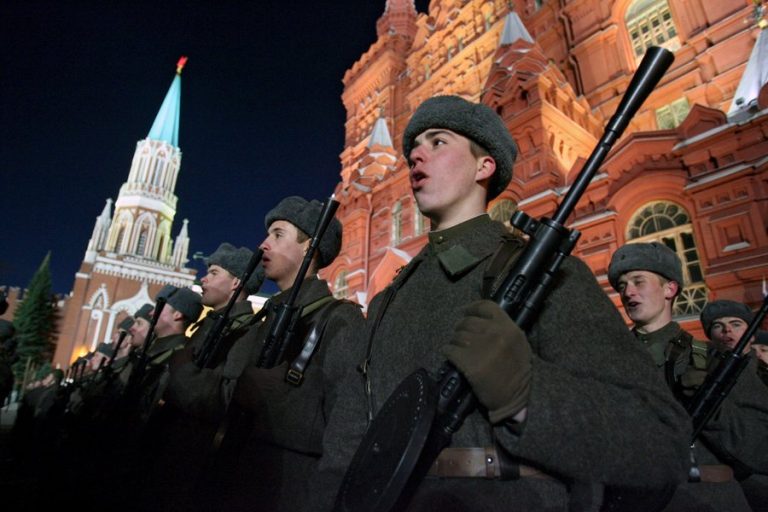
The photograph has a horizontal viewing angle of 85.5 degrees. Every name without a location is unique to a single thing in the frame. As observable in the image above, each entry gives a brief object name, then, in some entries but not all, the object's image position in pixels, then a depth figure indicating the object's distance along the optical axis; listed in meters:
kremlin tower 35.41
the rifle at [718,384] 2.50
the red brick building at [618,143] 8.00
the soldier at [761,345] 4.85
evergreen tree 35.97
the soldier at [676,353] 2.42
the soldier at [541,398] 1.06
